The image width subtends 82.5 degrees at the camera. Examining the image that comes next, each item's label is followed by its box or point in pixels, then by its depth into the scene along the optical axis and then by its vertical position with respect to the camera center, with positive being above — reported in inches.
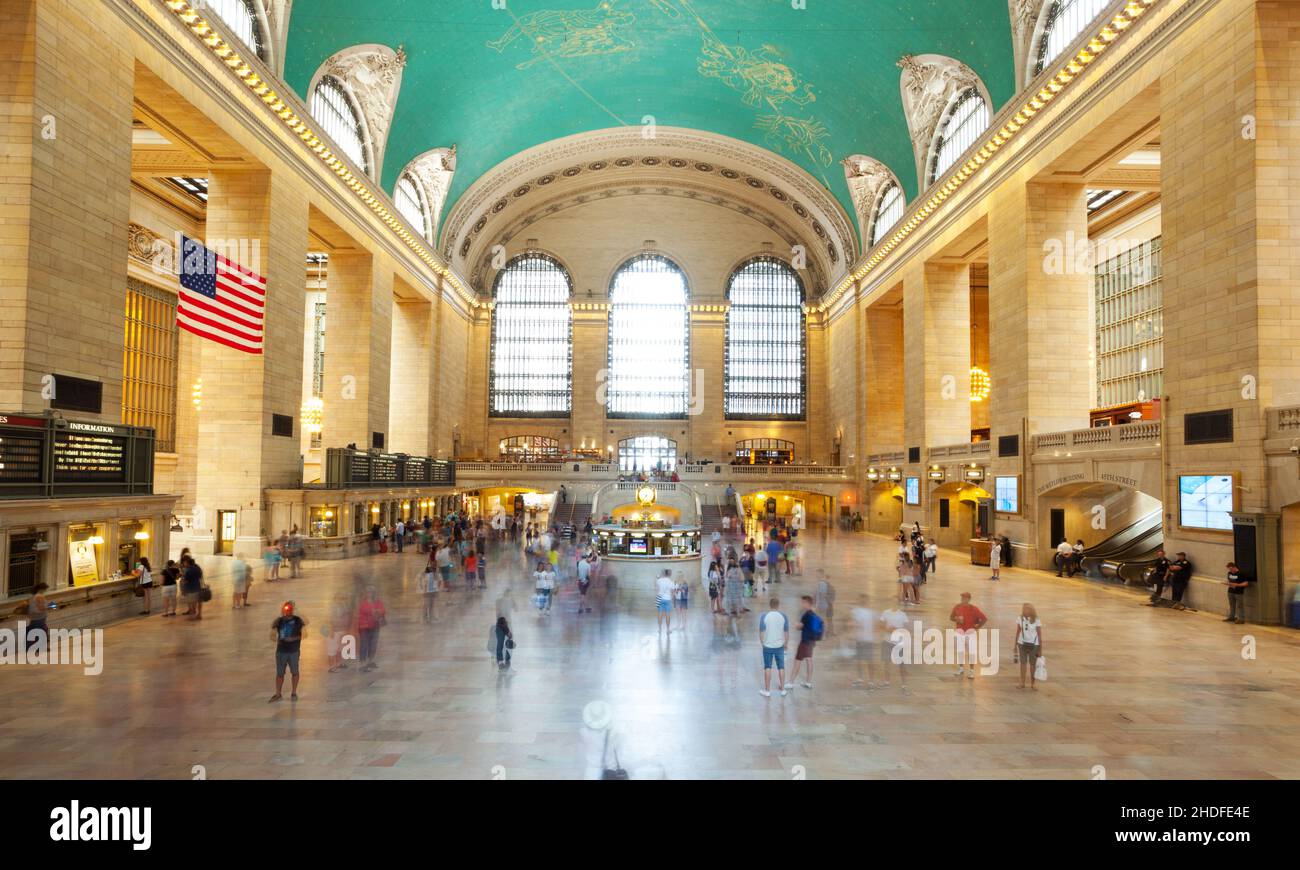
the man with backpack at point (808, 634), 319.9 -70.4
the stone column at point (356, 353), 1050.7 +163.7
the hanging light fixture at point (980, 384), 1289.4 +154.5
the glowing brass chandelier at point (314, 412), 1258.6 +93.3
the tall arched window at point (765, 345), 1785.2 +304.5
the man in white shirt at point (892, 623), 336.8 -69.4
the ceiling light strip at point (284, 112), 619.8 +372.9
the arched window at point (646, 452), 1768.0 +42.3
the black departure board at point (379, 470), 848.3 -3.3
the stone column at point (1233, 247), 499.2 +160.9
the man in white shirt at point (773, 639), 304.2 -69.1
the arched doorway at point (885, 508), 1304.1 -65.8
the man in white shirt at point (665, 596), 423.5 -72.4
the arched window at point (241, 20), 690.3 +430.6
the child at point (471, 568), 596.2 -81.4
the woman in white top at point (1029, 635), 319.3 -70.0
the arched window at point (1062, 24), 703.9 +445.0
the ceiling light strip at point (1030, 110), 622.5 +380.3
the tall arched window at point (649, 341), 1780.3 +309.6
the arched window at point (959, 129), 957.2 +463.8
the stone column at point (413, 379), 1387.8 +166.4
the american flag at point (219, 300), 662.9 +155.3
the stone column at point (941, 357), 1101.1 +172.4
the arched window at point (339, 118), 918.4 +452.5
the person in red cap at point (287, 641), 294.2 -69.1
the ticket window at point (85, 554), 438.0 -53.9
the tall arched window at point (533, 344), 1771.7 +299.0
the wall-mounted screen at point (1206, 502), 518.3 -20.2
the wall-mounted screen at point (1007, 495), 824.9 -25.9
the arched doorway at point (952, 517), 1064.8 -64.6
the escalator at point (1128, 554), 677.3 -78.5
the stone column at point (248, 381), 764.0 +89.6
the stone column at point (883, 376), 1393.9 +181.5
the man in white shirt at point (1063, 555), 725.9 -80.4
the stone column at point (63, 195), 463.5 +180.3
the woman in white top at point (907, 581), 530.9 -78.9
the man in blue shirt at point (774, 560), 657.0 -80.0
